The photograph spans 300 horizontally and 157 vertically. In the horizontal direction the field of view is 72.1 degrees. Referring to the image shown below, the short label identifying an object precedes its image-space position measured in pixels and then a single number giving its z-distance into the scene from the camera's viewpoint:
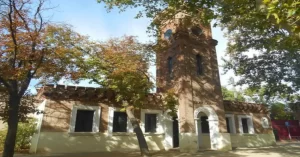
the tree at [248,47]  9.18
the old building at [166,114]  14.10
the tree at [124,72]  12.97
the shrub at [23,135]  14.47
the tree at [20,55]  9.67
